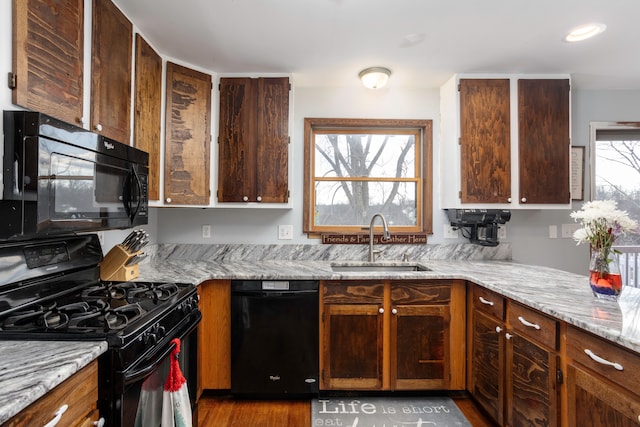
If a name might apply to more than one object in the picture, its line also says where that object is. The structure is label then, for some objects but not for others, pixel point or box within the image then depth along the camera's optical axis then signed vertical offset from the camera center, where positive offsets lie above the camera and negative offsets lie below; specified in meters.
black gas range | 1.00 -0.36
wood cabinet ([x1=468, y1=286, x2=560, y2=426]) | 1.38 -0.73
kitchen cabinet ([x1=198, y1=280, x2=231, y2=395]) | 2.07 -0.79
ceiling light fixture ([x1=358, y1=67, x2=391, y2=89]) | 2.29 +1.02
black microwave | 1.02 +0.13
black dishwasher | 2.05 -0.78
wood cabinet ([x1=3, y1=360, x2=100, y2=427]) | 0.74 -0.48
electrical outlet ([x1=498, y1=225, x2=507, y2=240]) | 2.63 -0.12
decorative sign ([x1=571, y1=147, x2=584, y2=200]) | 2.61 +0.41
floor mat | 1.87 -1.20
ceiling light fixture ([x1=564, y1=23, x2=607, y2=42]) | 1.80 +1.08
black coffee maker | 2.37 -0.03
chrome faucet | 2.46 -0.17
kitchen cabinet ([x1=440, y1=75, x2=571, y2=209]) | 2.32 +0.55
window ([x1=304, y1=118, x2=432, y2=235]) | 2.71 +0.34
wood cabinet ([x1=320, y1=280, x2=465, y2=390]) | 2.09 -0.79
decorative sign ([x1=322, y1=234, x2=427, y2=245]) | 2.62 -0.18
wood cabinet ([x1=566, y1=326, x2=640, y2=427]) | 1.01 -0.57
